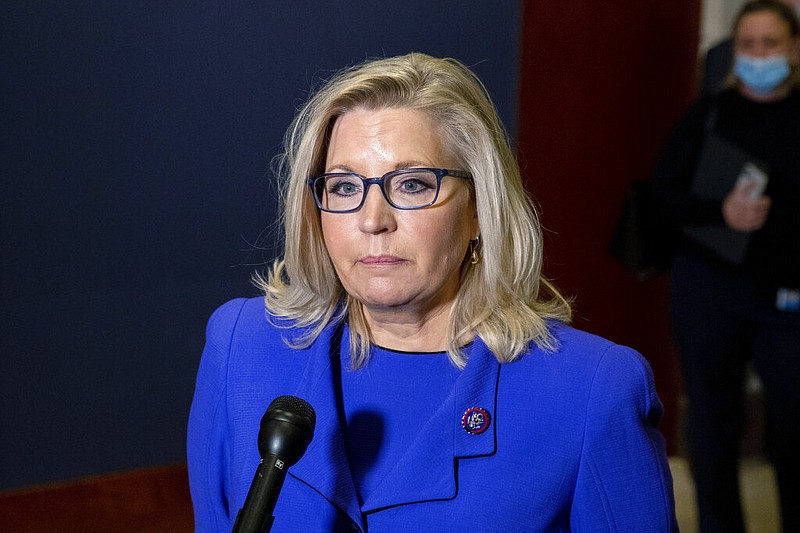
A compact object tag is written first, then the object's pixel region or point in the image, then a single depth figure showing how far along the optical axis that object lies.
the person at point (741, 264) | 4.55
